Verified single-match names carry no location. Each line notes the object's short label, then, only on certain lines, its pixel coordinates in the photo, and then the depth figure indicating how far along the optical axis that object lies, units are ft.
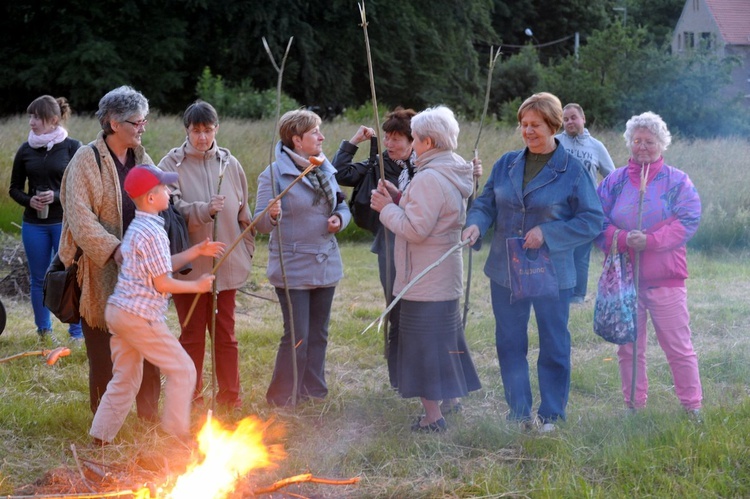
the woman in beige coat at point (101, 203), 15.24
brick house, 123.54
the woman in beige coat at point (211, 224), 16.98
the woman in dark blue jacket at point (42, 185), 22.72
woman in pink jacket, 16.70
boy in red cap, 14.57
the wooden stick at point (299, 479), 11.91
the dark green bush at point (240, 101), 71.67
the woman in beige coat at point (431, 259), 16.08
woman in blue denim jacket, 16.11
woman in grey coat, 17.87
